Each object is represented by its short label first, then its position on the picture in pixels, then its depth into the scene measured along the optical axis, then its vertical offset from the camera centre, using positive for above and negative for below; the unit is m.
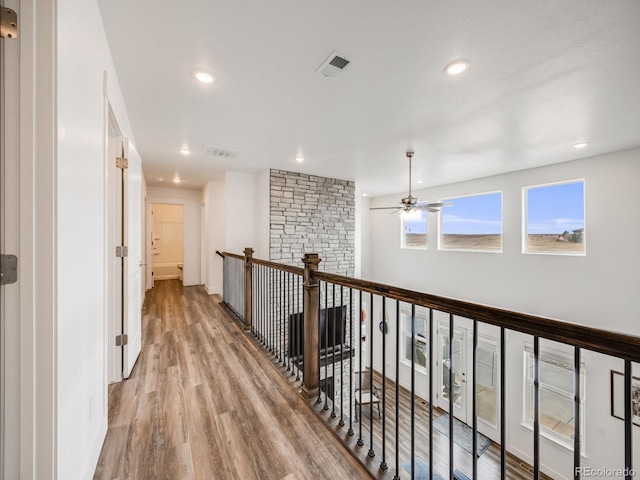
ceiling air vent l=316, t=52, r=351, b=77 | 1.88 +1.32
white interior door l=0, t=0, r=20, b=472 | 0.80 +0.00
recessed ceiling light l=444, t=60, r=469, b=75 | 1.95 +1.33
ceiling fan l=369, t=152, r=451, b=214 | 3.94 +0.51
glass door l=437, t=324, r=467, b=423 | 5.43 -2.83
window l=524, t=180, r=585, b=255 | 4.17 +0.36
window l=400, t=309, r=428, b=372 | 6.52 -2.61
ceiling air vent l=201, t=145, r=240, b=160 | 3.93 +1.37
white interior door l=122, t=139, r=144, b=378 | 2.27 -0.25
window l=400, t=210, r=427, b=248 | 6.83 +0.18
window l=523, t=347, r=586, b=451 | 4.18 -2.66
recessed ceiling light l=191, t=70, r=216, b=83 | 2.08 +1.34
